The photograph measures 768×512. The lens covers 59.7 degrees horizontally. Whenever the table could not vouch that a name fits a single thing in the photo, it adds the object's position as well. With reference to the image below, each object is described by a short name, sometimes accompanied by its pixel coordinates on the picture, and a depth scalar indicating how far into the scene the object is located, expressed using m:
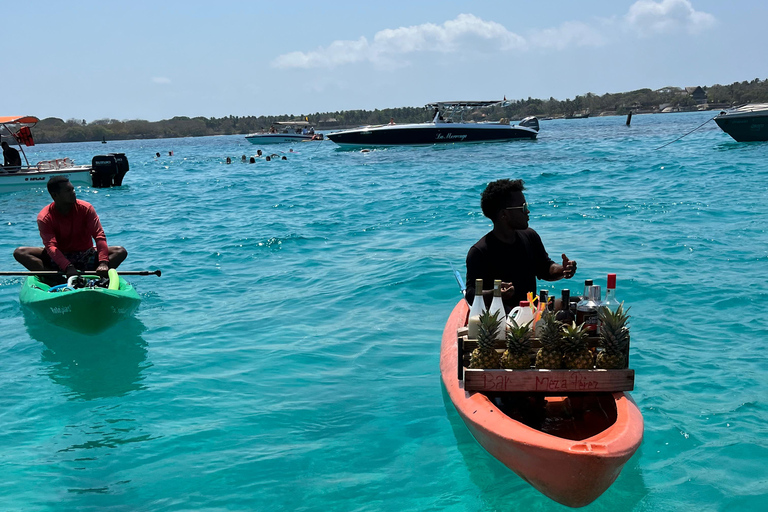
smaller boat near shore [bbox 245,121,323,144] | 69.38
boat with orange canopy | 24.22
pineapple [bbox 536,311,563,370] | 4.41
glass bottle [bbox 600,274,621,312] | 4.67
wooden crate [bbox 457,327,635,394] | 4.44
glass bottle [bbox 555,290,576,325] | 4.71
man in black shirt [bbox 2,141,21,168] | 25.76
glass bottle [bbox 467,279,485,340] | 4.72
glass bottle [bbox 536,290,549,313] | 4.78
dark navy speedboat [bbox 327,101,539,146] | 44.47
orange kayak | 3.84
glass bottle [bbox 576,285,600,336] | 4.66
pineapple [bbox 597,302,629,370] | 4.37
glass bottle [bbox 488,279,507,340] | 4.69
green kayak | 8.13
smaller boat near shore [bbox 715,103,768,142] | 31.02
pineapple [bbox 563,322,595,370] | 4.42
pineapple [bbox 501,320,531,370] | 4.47
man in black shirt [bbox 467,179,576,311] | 5.43
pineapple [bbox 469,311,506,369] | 4.54
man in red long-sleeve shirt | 8.76
